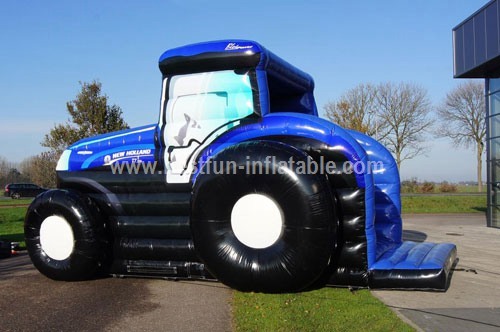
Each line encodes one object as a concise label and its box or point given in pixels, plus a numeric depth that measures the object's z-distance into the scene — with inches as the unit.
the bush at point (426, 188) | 1337.4
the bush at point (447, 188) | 1368.1
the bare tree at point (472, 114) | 1392.7
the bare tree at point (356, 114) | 1208.3
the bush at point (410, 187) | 1349.7
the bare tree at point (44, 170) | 1282.0
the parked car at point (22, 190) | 1456.7
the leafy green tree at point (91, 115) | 721.6
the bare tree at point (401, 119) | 1387.8
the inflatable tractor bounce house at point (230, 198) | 209.0
